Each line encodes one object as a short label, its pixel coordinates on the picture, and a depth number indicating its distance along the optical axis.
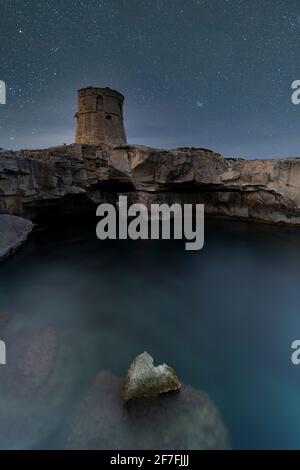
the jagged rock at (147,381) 3.54
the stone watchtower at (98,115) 20.48
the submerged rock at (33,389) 3.14
